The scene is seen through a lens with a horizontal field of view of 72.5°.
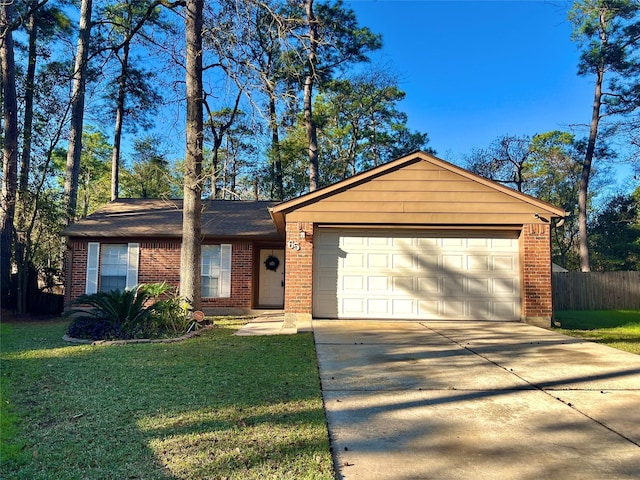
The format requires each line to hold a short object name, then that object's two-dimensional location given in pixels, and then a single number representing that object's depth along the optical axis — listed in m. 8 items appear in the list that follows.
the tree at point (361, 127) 24.33
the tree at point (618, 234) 24.66
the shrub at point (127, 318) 7.80
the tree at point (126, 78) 18.50
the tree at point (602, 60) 20.25
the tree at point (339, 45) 19.44
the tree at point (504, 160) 25.14
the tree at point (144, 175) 26.42
